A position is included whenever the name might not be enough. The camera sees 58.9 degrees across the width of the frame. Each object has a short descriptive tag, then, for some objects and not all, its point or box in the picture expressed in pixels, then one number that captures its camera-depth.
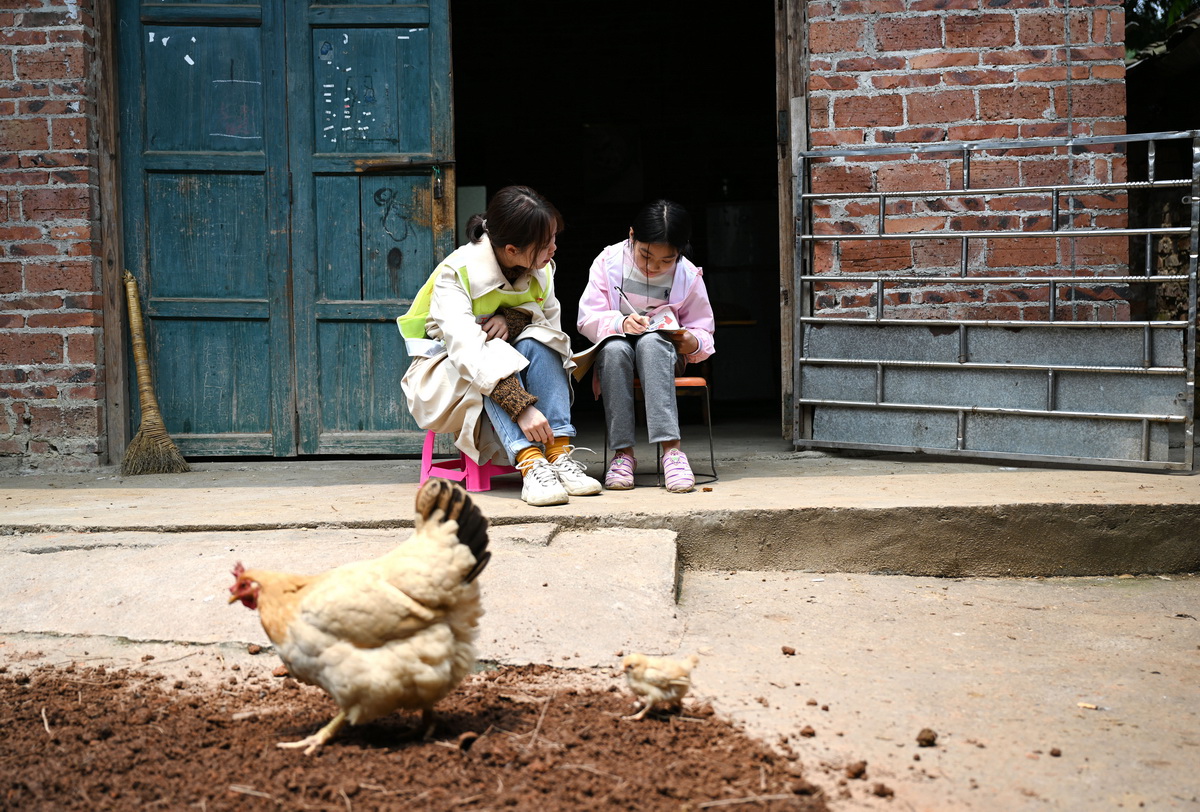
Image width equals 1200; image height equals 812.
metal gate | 4.50
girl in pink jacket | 4.32
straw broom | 5.17
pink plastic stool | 4.36
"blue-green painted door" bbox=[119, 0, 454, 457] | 5.32
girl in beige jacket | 4.03
